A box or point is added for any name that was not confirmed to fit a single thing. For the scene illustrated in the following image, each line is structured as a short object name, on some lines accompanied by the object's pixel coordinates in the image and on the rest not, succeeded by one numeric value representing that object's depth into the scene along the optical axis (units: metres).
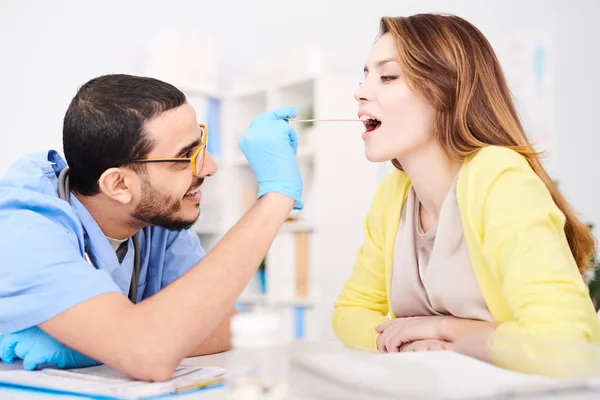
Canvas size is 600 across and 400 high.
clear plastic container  0.65
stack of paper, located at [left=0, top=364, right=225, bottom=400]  0.89
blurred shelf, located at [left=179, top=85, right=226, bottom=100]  3.79
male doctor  1.03
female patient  1.11
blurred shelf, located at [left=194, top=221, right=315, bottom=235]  3.50
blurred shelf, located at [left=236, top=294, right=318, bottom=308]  3.49
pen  0.91
